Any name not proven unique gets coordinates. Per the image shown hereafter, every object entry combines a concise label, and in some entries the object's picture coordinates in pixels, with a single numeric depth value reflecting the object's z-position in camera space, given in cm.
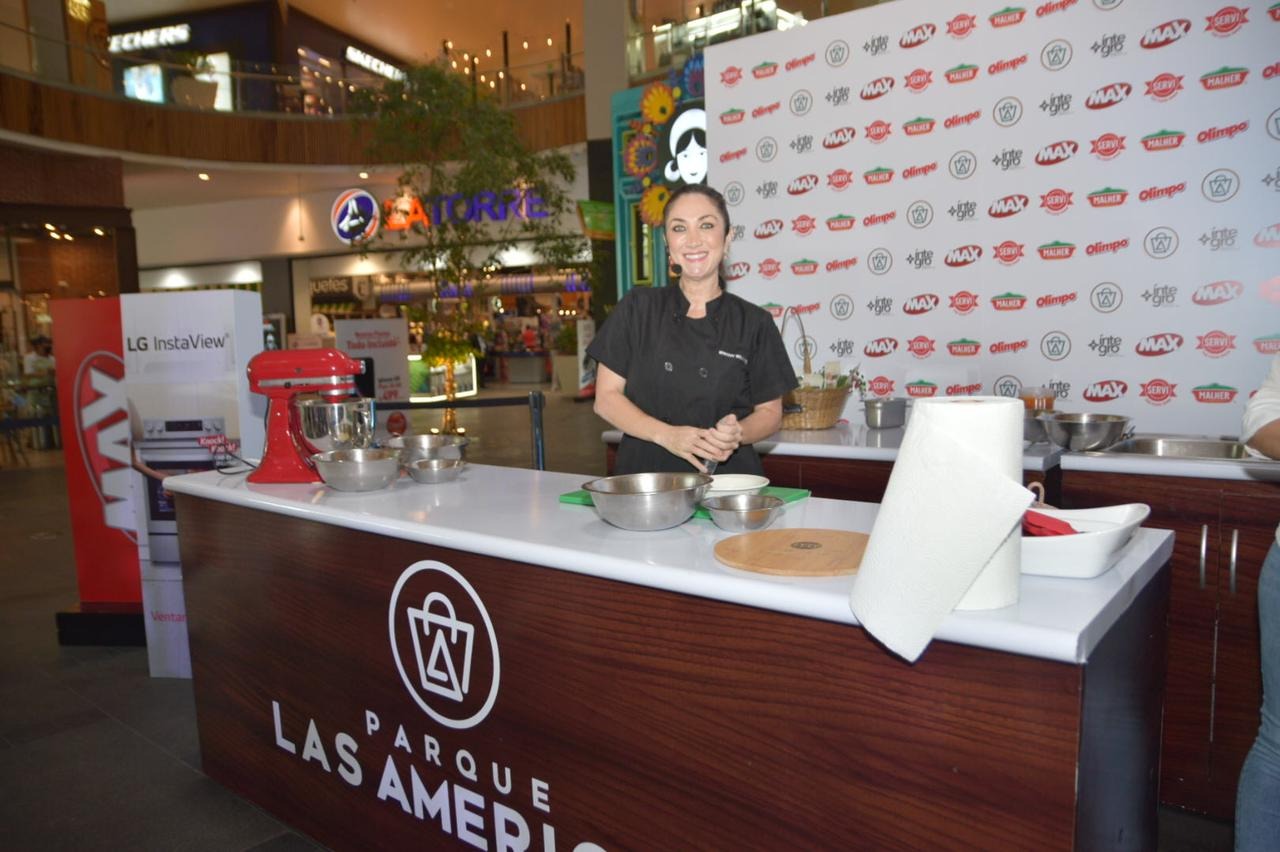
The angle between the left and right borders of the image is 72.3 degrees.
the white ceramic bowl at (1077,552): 139
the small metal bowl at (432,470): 256
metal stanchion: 456
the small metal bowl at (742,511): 186
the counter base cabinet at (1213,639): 253
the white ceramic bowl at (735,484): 213
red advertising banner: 412
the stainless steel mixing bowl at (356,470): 238
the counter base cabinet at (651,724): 127
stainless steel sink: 317
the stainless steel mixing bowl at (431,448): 274
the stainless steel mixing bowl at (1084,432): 306
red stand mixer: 268
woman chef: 263
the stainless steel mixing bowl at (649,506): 182
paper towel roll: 115
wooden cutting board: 151
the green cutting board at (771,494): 221
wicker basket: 397
